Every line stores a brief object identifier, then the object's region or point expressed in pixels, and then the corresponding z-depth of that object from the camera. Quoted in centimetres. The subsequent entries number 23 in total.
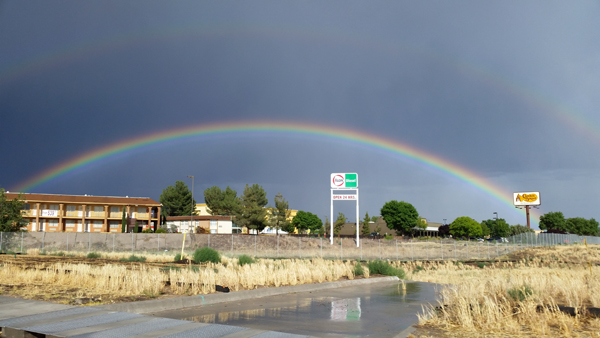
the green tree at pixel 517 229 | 14538
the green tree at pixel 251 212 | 9525
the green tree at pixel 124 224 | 7931
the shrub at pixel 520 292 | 1172
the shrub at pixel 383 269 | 2141
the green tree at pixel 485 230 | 16896
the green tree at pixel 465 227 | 14300
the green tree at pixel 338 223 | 11869
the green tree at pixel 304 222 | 14300
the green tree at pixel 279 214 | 10462
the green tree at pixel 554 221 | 16112
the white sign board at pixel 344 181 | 6272
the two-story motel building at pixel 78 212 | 8419
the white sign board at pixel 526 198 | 11425
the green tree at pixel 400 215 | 13512
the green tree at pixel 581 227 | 16750
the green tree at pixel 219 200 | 11350
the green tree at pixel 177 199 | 11325
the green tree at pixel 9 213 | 5181
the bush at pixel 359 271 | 2044
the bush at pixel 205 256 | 2903
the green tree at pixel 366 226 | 12519
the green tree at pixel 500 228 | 16112
